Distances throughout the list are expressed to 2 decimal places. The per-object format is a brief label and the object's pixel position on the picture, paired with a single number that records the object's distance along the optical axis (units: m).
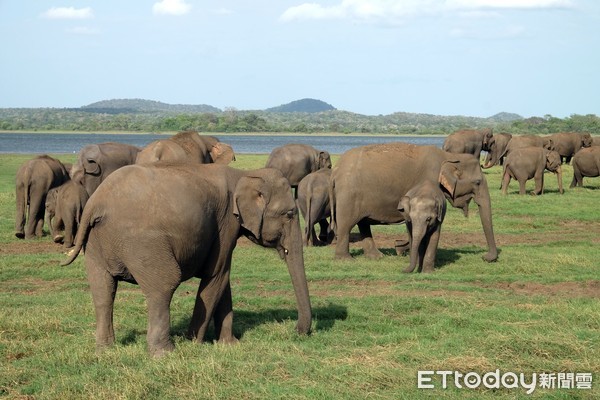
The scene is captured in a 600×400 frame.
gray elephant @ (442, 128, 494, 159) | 44.16
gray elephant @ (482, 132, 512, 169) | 48.03
